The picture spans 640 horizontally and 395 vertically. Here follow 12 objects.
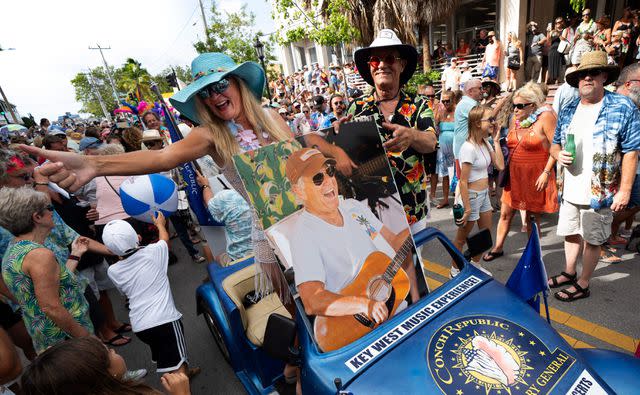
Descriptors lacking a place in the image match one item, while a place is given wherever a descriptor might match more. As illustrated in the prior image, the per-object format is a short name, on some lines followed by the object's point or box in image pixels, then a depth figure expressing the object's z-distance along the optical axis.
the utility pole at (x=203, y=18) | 22.23
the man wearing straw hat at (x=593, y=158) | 2.64
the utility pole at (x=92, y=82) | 61.69
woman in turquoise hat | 1.71
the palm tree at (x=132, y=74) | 31.46
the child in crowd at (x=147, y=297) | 2.55
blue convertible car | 1.32
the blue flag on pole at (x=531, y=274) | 1.73
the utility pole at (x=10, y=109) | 28.95
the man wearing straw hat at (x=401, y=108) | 2.17
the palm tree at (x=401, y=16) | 12.08
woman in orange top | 3.62
